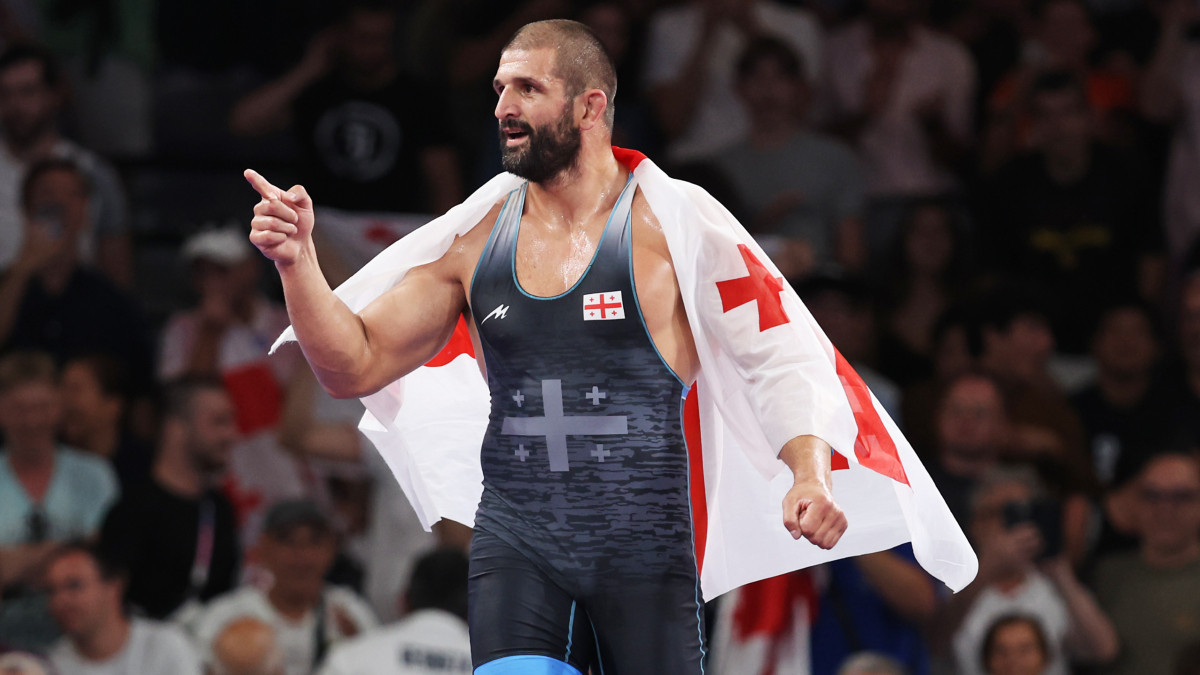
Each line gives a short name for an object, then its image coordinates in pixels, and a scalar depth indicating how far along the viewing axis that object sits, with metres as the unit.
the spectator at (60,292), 15.71
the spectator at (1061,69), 18.30
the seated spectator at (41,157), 16.30
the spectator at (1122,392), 15.74
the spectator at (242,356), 15.58
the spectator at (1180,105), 17.48
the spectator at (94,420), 15.09
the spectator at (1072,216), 17.39
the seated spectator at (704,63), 18.00
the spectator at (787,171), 17.17
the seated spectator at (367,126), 17.12
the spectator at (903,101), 18.12
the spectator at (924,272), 16.77
